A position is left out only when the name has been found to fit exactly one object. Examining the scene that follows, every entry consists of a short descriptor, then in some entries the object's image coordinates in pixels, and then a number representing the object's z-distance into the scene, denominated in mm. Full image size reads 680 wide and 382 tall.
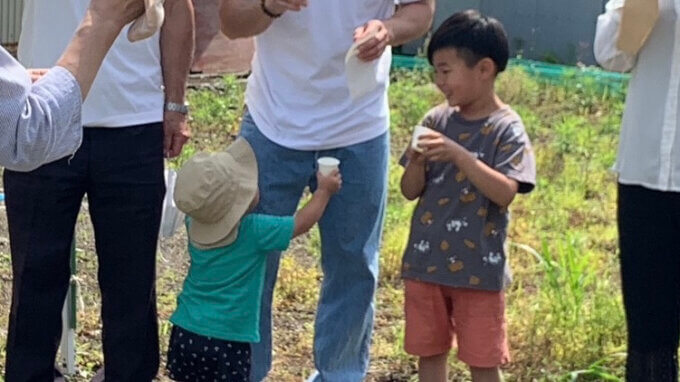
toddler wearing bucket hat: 3424
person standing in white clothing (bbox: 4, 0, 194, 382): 3369
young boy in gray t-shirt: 3613
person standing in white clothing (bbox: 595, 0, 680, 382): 3338
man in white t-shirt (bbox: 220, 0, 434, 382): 3521
